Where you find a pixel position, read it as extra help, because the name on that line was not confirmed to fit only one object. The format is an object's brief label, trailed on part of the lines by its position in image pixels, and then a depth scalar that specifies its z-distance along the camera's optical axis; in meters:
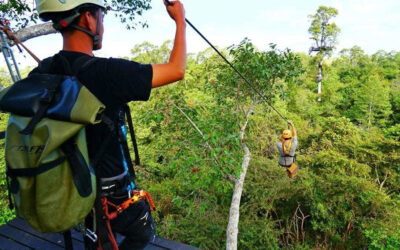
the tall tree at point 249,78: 5.72
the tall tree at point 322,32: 23.86
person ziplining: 5.44
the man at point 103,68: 0.99
